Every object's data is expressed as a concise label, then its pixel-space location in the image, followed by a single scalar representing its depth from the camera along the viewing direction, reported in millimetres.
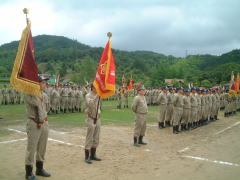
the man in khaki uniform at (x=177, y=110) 10352
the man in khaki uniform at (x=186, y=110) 10828
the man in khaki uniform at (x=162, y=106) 11575
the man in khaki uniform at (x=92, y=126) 5977
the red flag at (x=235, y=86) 16467
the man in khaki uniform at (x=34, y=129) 4621
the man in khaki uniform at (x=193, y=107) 11484
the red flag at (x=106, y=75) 6230
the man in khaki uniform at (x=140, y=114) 7891
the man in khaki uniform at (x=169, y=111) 11945
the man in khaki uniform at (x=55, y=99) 15211
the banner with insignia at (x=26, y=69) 4348
